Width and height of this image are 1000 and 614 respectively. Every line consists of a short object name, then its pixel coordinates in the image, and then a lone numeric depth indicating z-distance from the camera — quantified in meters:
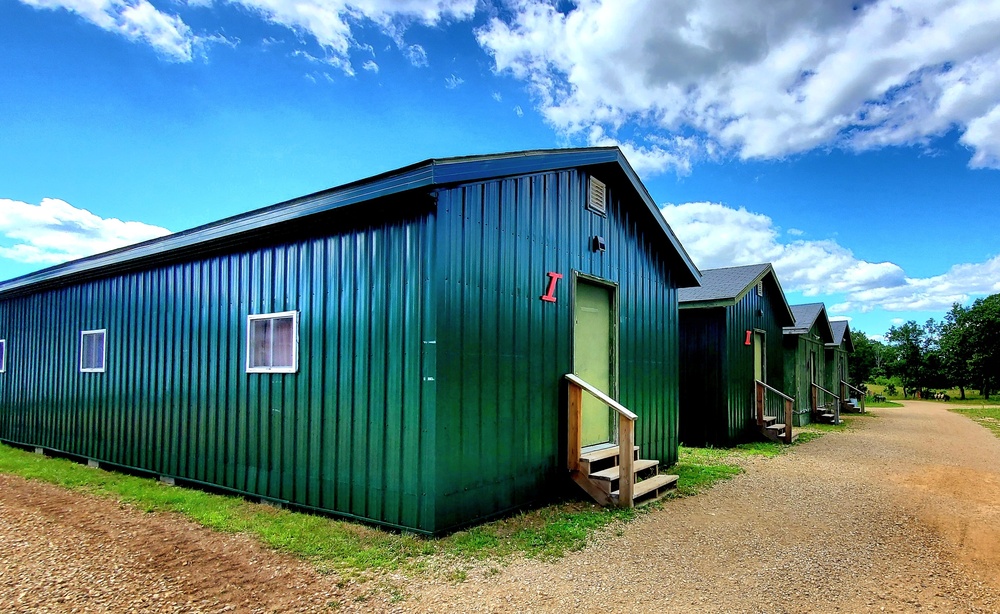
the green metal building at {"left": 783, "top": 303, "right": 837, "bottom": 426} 15.72
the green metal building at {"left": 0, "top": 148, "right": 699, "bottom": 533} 4.66
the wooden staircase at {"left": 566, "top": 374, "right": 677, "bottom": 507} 5.68
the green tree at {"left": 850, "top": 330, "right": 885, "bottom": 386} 36.84
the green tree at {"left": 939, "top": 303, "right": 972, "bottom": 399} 31.45
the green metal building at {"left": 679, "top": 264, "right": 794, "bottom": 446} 10.84
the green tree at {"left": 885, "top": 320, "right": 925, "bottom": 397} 35.88
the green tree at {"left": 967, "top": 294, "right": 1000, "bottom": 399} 29.56
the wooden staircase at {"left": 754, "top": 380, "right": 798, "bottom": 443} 11.84
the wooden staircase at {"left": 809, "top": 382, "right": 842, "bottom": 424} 16.56
